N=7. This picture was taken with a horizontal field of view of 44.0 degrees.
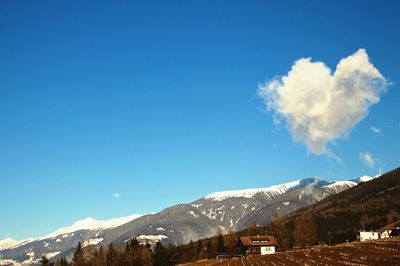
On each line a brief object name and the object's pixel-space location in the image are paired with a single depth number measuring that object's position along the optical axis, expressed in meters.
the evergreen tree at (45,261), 172.99
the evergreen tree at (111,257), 187.80
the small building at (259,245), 177.00
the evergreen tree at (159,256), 177.88
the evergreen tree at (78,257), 179.75
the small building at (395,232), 193.88
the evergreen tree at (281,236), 191.85
